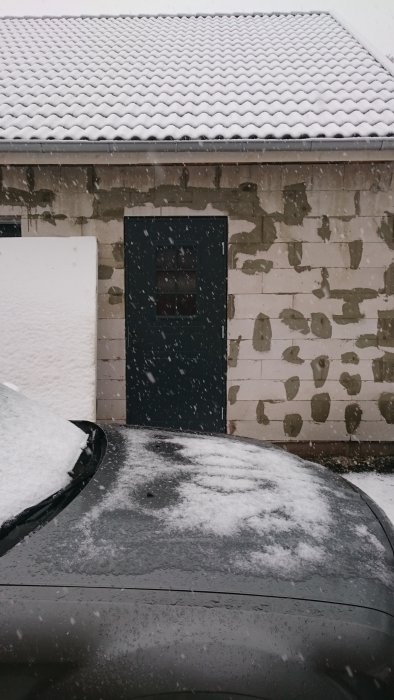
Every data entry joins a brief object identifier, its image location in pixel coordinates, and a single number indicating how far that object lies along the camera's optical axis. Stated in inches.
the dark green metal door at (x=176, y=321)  225.6
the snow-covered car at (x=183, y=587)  56.5
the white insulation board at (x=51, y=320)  210.7
